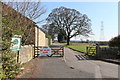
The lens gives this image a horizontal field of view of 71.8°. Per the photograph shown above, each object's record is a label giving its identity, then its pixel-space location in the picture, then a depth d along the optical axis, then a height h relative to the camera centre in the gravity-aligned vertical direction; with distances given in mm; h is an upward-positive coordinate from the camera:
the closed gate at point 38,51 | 8664 -1208
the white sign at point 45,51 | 8700 -1150
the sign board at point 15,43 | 3596 -141
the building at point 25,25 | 4816 +1238
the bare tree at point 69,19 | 26487 +6784
